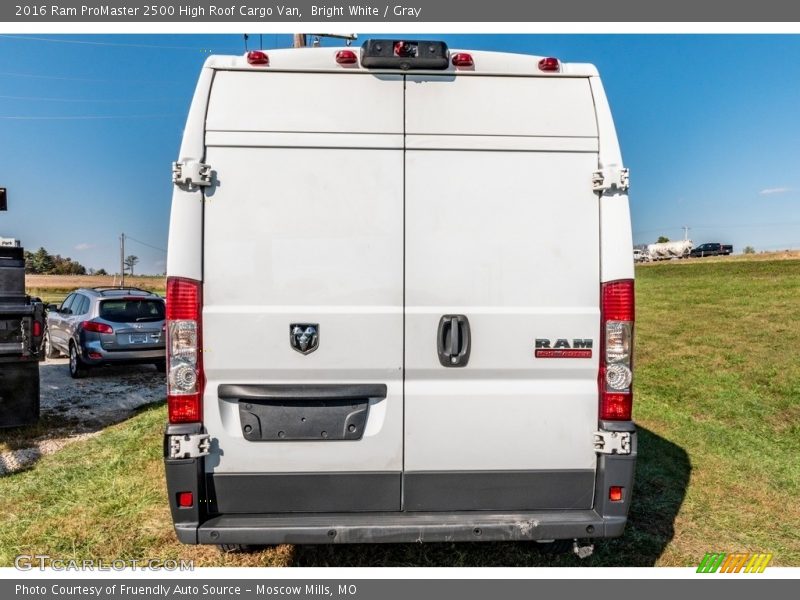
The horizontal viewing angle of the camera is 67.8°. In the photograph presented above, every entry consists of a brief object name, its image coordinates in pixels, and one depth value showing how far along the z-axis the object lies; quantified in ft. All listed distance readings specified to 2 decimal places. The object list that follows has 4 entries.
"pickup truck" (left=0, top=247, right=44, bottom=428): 21.83
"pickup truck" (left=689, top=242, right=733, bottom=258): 198.85
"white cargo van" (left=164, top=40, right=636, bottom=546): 10.06
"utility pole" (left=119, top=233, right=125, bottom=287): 149.51
